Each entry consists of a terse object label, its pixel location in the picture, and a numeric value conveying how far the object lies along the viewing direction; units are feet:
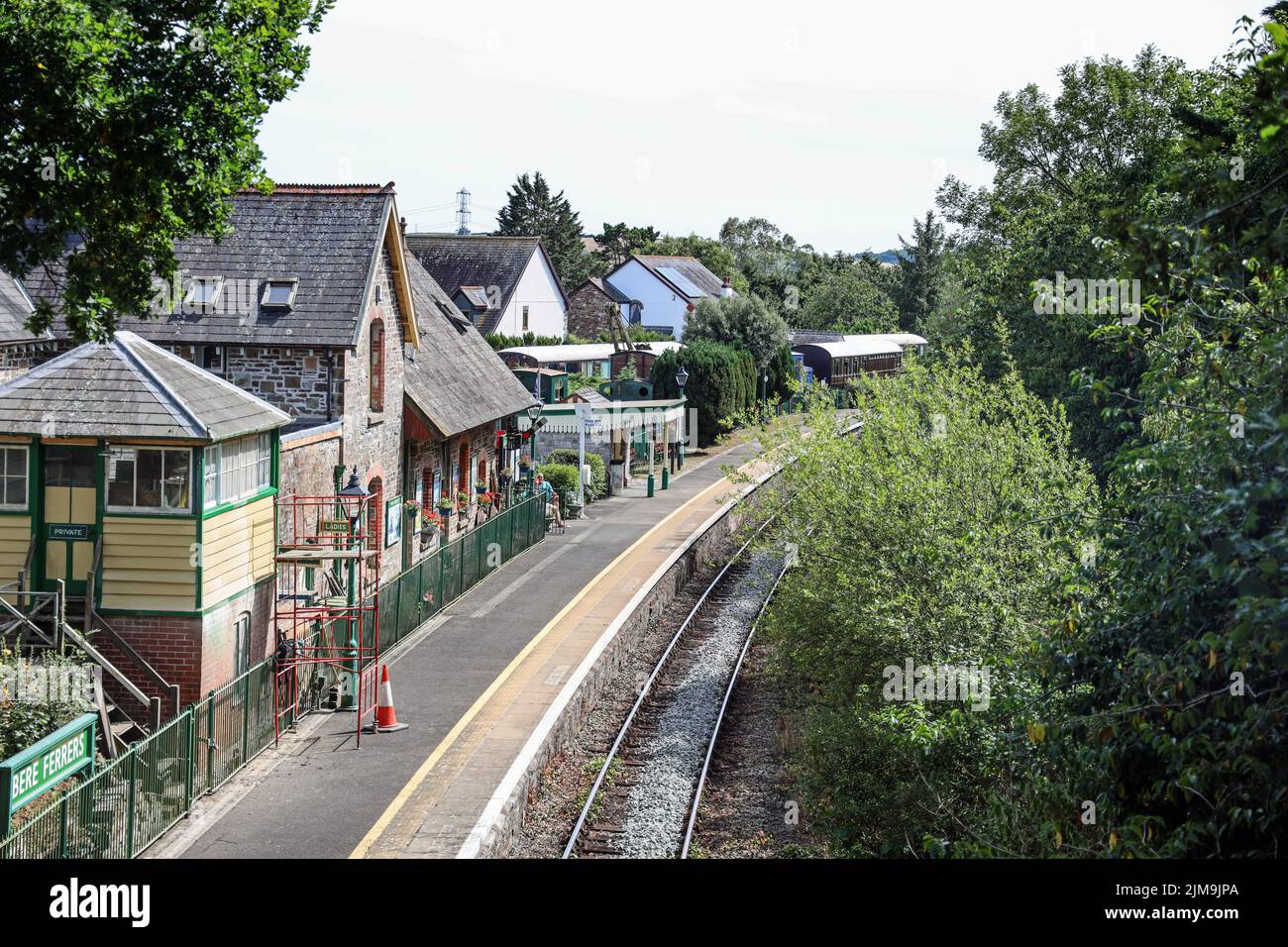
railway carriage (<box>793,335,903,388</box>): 225.56
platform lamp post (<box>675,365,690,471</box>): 154.30
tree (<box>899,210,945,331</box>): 341.62
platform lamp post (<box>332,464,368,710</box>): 62.75
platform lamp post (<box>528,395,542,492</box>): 119.96
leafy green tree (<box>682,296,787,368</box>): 195.72
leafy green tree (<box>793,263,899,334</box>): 322.34
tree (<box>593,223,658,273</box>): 355.36
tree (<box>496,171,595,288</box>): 321.52
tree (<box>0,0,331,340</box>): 43.24
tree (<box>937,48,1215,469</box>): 96.53
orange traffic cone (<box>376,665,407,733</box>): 58.59
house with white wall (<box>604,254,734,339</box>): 275.59
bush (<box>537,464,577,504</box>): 123.65
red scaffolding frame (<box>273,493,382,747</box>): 59.67
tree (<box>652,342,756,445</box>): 171.53
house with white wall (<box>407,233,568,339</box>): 208.74
